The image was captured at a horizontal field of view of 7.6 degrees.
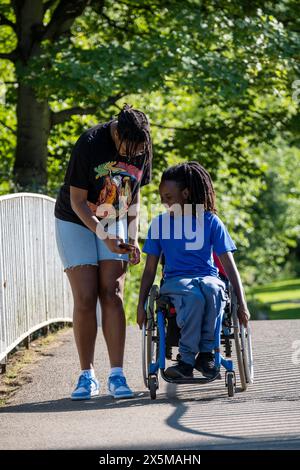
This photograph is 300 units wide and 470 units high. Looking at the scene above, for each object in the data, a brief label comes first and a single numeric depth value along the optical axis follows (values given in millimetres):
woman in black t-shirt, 13505
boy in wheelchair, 13140
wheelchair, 13170
